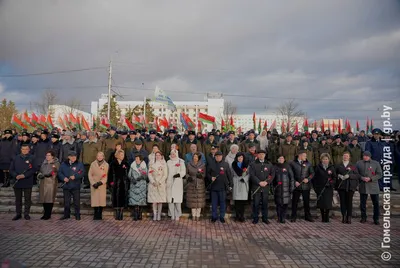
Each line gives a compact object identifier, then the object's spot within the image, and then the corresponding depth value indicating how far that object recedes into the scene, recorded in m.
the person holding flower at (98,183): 8.24
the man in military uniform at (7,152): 10.80
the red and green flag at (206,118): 17.62
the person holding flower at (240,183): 8.27
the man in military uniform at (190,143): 10.45
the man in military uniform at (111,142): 10.15
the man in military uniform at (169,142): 10.56
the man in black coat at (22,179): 8.30
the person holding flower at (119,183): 8.32
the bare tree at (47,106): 40.42
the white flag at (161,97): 20.36
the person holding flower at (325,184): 8.27
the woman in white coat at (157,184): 8.27
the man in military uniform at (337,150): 10.54
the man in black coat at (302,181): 8.38
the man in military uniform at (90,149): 9.97
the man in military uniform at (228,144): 10.52
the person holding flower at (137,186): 8.30
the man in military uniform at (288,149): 10.28
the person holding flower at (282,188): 8.23
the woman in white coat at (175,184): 8.34
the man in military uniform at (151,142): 10.61
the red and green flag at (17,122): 18.86
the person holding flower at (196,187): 8.32
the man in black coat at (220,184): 8.24
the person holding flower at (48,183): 8.23
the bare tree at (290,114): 45.50
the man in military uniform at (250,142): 10.57
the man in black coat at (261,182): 8.18
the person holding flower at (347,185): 8.26
